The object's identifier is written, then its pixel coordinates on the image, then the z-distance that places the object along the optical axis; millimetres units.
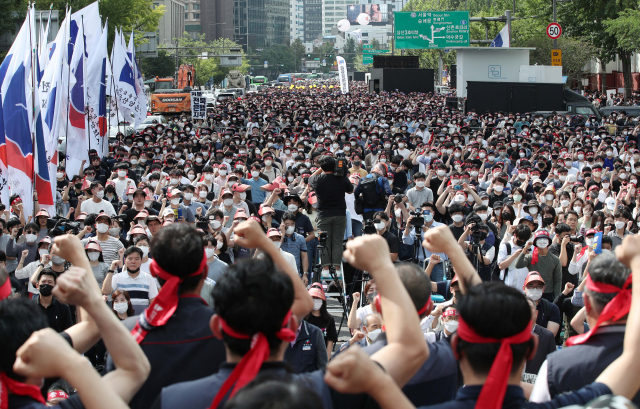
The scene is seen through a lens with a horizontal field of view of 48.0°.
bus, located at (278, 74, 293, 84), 124462
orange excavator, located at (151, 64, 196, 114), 40750
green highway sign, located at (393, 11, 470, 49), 39656
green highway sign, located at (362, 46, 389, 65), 103438
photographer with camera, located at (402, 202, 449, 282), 9219
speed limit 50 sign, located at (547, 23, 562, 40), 30359
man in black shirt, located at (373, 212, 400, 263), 9648
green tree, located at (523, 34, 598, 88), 44000
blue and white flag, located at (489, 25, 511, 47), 37072
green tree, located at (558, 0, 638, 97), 42272
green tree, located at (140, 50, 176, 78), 72062
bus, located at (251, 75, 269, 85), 122312
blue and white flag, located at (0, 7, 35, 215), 10906
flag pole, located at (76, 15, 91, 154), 16406
